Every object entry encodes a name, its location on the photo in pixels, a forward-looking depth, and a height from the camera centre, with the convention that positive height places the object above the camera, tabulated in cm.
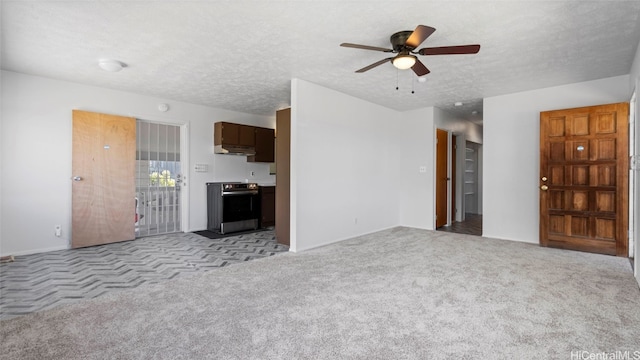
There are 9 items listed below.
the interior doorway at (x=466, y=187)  683 -22
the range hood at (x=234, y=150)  620 +64
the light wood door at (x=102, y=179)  461 +1
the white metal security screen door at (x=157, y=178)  552 +2
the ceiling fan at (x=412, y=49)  258 +123
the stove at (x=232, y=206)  584 -56
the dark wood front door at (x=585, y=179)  408 -1
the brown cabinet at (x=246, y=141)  619 +84
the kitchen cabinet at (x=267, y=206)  646 -59
